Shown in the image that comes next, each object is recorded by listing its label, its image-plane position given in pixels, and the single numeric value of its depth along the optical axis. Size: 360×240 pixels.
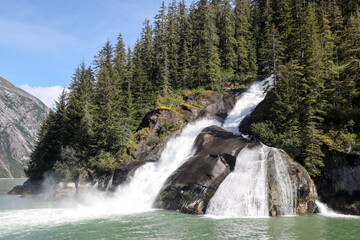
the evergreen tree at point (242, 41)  59.94
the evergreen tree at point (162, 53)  52.00
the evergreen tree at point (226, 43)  58.21
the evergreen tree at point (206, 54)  51.44
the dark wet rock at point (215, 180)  21.16
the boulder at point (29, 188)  51.09
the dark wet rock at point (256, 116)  31.80
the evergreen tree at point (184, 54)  55.28
